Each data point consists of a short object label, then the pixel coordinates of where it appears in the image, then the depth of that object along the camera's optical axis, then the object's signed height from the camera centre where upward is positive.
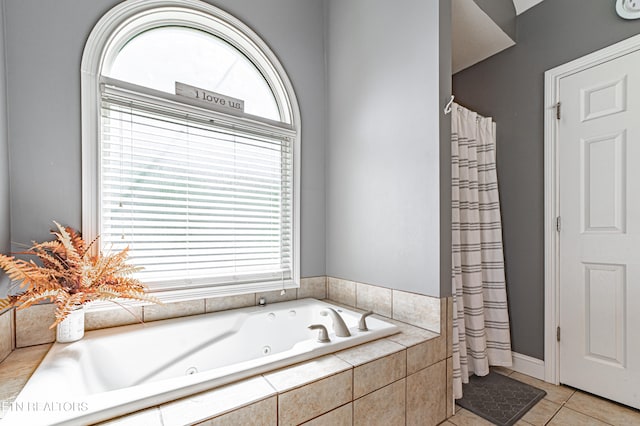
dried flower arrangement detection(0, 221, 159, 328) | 1.11 -0.25
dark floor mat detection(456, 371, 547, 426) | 1.57 -1.10
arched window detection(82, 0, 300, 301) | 1.53 +0.38
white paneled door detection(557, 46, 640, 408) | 1.65 -0.11
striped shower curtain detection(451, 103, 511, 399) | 1.74 -0.28
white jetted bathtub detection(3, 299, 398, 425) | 0.85 -0.60
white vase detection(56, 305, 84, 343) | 1.32 -0.51
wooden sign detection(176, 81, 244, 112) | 1.74 +0.72
